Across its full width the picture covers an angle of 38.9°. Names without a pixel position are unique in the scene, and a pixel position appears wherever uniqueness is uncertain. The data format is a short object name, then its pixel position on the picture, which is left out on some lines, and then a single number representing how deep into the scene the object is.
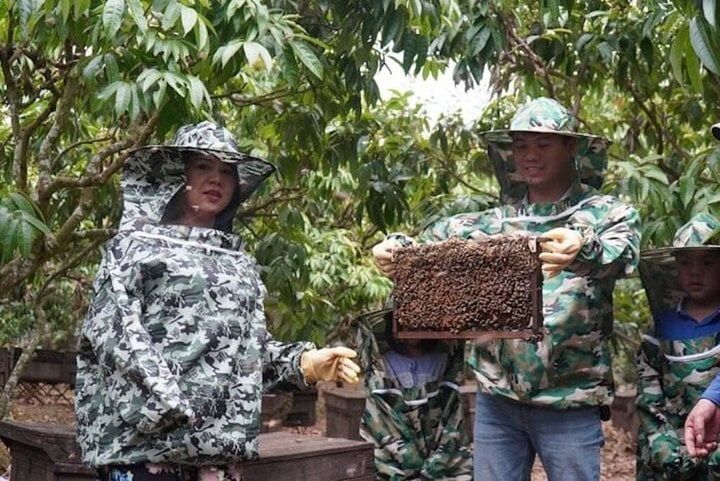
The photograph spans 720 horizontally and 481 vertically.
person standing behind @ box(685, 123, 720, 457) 3.06
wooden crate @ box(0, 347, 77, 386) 9.18
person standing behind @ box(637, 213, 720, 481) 3.58
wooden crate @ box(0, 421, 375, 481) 3.83
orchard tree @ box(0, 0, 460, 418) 3.49
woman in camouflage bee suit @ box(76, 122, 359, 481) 2.95
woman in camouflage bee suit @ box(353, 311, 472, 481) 3.75
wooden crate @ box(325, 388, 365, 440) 6.38
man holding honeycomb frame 3.23
